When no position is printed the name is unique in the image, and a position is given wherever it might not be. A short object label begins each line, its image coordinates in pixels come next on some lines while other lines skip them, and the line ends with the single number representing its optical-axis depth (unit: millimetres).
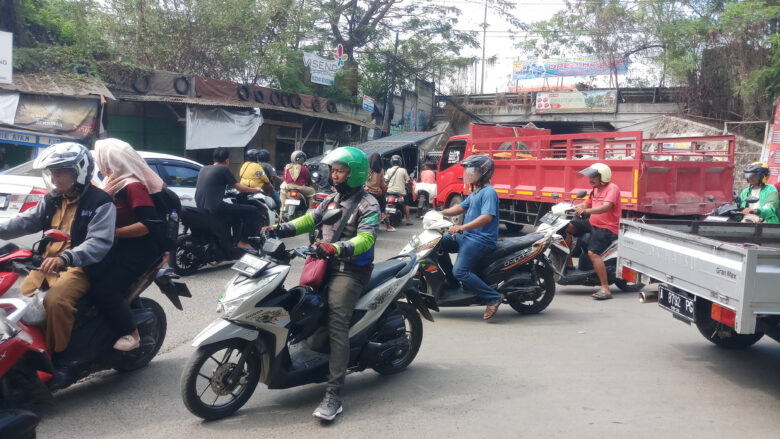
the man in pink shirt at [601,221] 7215
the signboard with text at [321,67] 20484
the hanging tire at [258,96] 17188
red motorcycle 3012
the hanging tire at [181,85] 15398
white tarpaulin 15469
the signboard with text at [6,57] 11984
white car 6723
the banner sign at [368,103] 21909
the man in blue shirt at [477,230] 5719
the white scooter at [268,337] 3381
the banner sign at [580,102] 26116
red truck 9461
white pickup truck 3574
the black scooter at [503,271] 5965
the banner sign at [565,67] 27250
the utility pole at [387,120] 24662
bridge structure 25547
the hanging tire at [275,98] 17750
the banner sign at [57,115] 12445
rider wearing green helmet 3664
